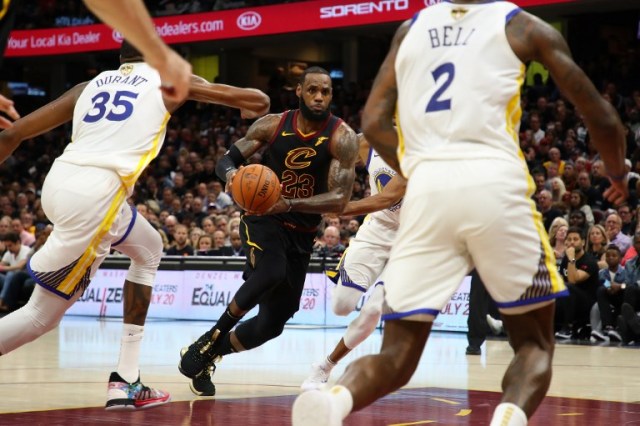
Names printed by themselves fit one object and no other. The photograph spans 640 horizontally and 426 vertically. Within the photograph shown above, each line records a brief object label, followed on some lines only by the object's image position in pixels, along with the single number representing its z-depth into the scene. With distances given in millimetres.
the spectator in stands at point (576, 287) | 12836
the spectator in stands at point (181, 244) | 17234
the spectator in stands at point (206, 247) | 16656
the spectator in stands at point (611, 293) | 12773
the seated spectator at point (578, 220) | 13992
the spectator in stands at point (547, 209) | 14742
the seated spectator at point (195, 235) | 17203
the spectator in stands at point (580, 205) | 14719
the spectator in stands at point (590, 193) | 15555
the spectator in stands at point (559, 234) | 13492
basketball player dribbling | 7082
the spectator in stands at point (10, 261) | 17797
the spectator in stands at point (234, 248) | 16225
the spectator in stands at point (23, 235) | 19505
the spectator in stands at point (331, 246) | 15164
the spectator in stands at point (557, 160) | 16641
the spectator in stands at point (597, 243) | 13320
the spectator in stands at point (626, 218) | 14516
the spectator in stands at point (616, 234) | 13750
